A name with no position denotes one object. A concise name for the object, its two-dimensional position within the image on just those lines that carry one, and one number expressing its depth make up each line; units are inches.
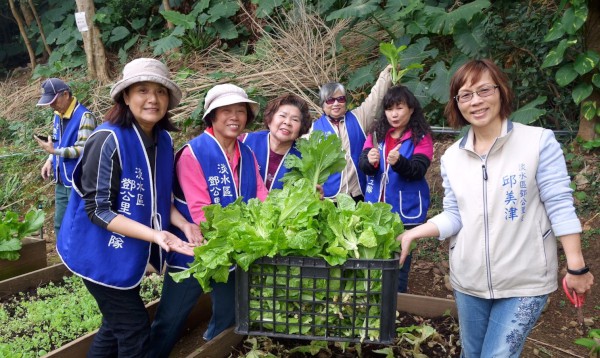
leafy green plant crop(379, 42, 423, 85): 143.6
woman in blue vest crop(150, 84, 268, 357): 102.8
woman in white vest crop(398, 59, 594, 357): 77.5
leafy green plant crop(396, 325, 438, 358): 102.9
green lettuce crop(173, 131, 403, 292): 75.7
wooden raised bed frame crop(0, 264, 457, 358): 103.1
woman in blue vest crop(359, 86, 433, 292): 126.1
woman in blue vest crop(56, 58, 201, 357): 89.6
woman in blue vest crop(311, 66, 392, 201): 140.5
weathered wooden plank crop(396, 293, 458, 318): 118.7
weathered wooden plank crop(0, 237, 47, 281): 175.8
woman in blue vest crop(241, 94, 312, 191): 121.9
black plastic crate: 73.7
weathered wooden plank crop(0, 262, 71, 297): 163.8
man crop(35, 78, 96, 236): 177.2
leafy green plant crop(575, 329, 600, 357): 117.0
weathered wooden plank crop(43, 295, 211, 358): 115.7
